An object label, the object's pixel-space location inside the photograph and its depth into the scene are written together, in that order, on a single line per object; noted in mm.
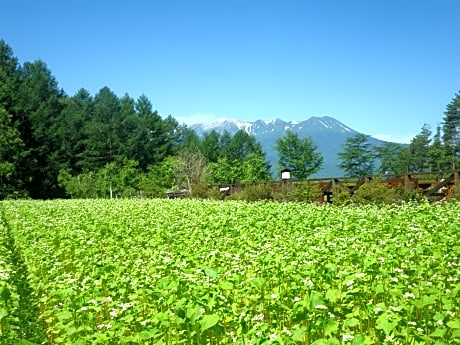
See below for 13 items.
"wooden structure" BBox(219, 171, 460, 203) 17312
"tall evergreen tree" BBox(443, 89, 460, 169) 78500
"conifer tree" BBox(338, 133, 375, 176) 81625
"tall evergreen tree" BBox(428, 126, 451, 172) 72850
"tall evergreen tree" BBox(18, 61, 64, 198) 49875
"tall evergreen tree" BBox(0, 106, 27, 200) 43250
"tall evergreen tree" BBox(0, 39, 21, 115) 49812
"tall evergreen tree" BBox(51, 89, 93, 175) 60438
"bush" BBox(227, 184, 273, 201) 25203
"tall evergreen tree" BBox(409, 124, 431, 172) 90812
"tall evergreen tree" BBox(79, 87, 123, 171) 62875
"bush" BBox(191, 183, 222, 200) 29614
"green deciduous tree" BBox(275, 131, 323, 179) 68812
